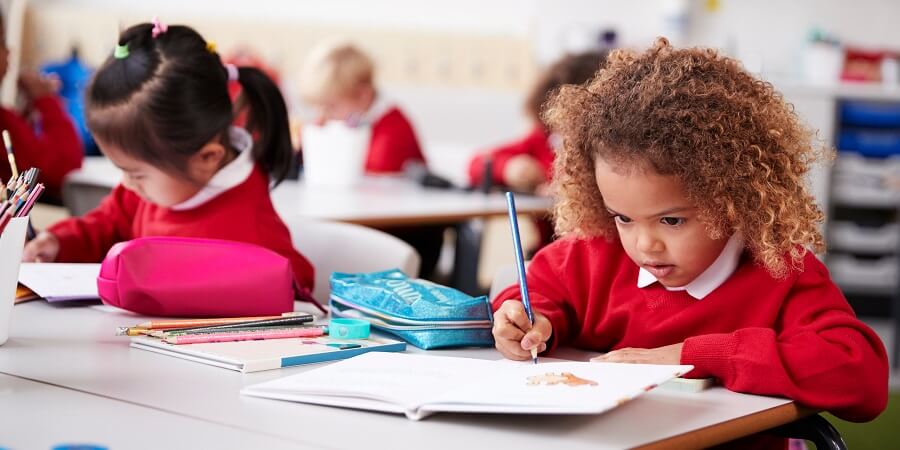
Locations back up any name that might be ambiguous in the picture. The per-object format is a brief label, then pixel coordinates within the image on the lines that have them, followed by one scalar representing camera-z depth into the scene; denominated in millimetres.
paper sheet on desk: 1441
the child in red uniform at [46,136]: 2742
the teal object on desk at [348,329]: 1277
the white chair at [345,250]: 1790
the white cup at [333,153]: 3100
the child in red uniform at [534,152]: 3164
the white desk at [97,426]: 858
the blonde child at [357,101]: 3785
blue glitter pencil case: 1265
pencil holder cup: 1124
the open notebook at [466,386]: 918
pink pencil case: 1356
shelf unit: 4656
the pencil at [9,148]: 1290
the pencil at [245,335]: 1207
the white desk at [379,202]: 2504
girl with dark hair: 1716
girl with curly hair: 1138
